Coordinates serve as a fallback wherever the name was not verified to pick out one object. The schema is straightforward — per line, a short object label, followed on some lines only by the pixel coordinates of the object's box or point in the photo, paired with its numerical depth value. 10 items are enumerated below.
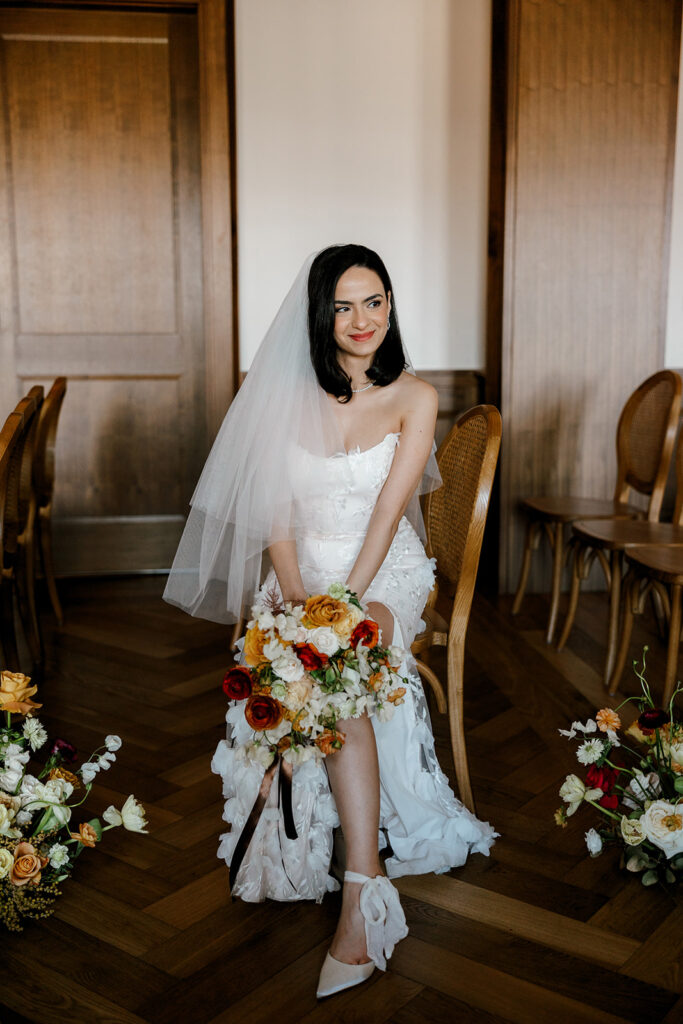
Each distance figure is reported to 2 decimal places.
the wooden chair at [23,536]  3.03
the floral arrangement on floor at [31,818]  1.90
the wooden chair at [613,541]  3.26
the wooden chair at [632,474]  3.79
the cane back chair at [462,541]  2.27
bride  2.10
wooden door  4.57
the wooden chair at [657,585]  2.79
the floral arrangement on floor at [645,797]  2.02
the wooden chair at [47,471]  3.90
